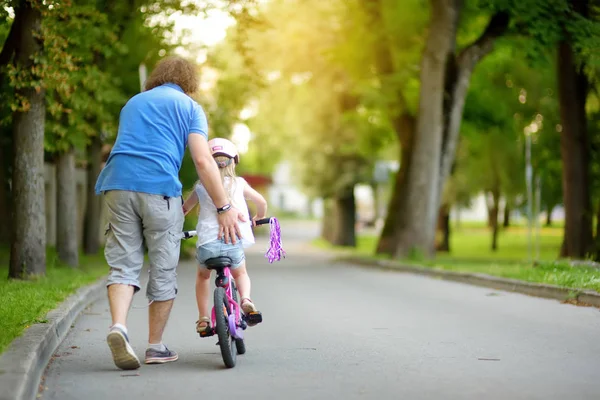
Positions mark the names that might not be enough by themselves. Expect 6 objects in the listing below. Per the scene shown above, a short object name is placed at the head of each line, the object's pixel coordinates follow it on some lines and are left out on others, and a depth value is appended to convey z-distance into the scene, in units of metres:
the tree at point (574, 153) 26.55
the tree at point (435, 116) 24.84
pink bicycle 7.45
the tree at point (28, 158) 15.70
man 7.36
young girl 7.76
